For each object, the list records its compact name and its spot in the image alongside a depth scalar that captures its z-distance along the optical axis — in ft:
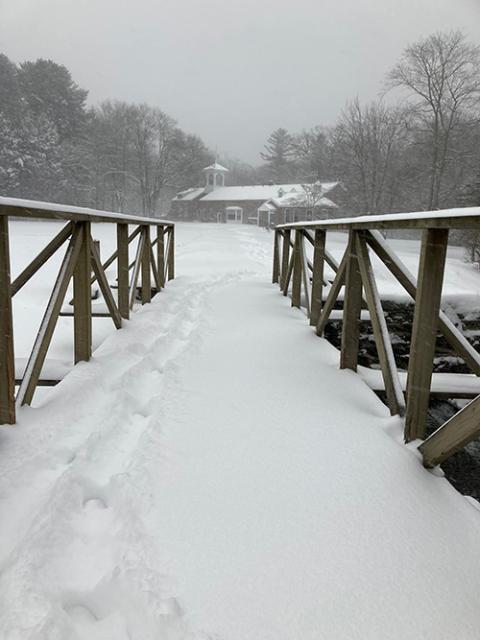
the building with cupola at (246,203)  117.60
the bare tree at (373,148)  98.07
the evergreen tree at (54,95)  122.93
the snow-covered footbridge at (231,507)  4.34
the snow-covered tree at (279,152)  194.73
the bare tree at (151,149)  146.10
